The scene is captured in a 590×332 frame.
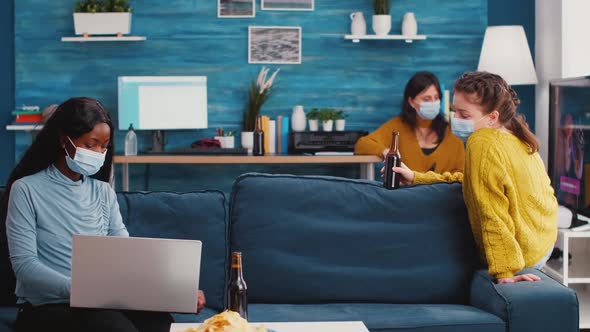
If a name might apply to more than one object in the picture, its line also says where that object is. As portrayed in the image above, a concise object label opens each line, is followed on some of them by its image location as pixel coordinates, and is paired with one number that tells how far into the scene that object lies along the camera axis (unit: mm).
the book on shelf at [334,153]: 5520
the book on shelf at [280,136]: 5844
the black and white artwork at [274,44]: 5961
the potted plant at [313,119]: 5824
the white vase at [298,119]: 5863
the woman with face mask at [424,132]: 4565
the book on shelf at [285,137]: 5844
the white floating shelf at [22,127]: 5723
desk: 5312
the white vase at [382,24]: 5809
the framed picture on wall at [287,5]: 5965
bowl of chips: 1778
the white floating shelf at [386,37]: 5785
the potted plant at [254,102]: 5863
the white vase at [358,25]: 5863
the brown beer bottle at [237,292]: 2170
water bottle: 5703
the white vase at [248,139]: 5844
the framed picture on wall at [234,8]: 5945
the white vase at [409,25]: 5840
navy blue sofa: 2902
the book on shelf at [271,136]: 5801
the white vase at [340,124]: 5836
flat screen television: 4426
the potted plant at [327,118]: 5793
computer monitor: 5820
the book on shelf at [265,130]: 5754
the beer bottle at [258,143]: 5617
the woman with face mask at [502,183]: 2848
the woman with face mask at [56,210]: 2334
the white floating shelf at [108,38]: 5758
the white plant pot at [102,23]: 5750
